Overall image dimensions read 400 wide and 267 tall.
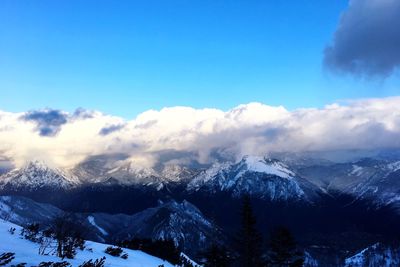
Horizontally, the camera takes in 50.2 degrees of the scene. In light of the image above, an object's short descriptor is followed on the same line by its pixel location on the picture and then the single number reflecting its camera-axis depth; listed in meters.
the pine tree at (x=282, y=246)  52.69
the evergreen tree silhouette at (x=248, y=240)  56.78
